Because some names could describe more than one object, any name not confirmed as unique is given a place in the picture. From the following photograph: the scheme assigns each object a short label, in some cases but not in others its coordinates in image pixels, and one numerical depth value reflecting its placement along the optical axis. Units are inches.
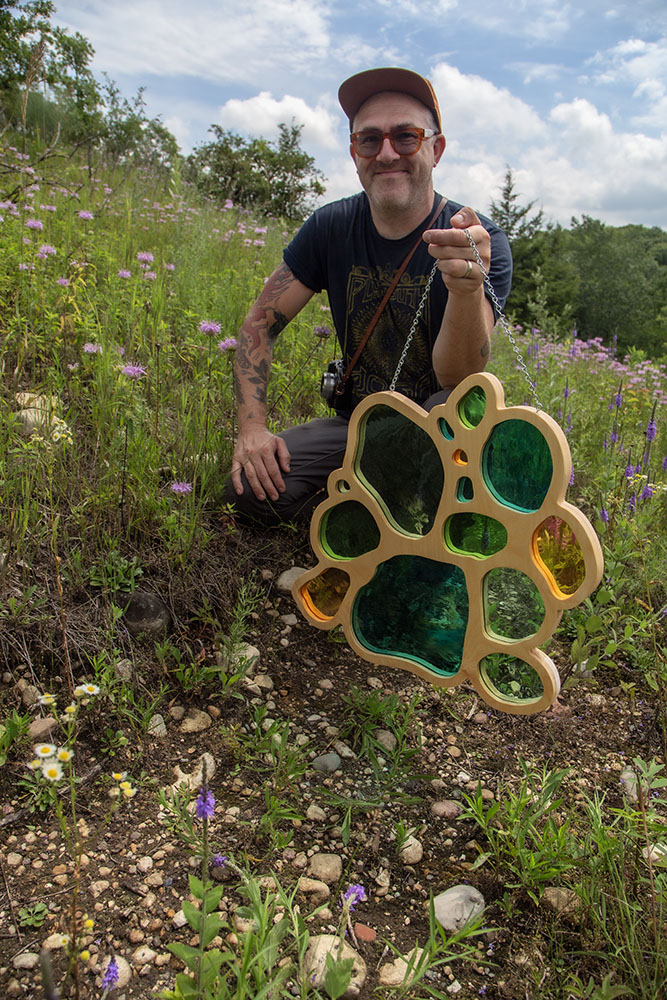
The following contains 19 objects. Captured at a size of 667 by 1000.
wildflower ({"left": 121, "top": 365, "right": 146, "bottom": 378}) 98.1
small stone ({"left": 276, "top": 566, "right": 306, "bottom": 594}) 107.0
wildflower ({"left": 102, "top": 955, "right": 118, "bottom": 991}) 45.2
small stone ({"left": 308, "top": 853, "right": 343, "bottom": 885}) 67.8
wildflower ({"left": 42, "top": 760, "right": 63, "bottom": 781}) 43.4
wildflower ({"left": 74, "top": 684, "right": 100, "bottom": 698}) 53.1
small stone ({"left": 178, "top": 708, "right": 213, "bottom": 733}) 83.4
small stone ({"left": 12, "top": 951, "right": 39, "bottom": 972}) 56.6
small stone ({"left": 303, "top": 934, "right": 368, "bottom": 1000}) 56.7
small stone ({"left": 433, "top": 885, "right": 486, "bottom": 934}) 63.9
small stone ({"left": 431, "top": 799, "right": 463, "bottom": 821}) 76.4
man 99.3
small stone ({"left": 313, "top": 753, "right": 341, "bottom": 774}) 80.7
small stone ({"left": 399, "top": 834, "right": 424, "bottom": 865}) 70.7
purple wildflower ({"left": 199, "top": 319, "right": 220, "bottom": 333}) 96.9
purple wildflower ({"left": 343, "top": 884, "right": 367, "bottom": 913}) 53.0
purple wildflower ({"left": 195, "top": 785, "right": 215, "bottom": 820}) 45.0
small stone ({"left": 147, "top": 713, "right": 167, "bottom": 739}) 81.4
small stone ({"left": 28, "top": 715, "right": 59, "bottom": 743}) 76.8
